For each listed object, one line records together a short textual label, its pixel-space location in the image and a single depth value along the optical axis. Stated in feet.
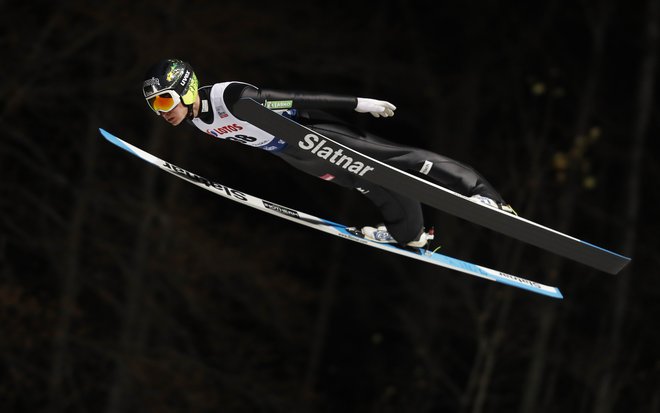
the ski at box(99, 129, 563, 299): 49.88
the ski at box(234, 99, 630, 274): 41.37
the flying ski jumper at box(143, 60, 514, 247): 42.24
